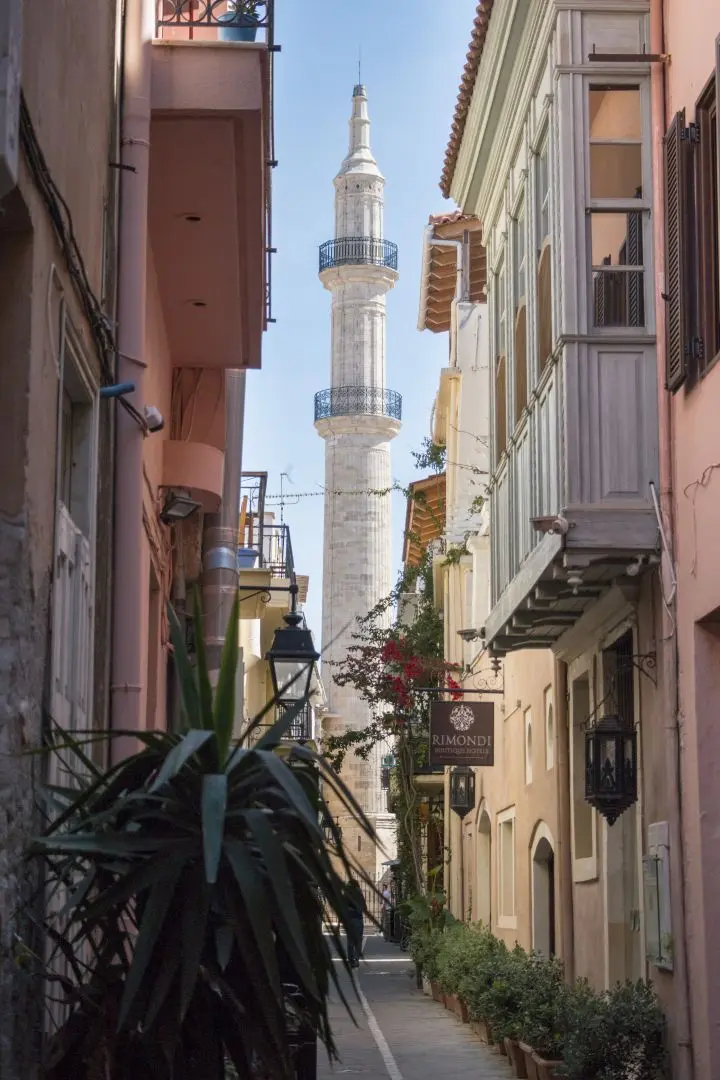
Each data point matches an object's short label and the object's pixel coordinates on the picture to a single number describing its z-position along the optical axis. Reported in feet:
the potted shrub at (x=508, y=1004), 46.62
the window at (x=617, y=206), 39.52
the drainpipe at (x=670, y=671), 35.32
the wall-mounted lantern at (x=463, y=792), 79.10
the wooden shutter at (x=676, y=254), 35.35
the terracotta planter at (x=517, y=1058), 44.73
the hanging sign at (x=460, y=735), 65.72
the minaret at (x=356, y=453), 205.36
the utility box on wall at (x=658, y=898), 36.52
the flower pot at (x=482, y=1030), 53.58
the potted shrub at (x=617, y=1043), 36.40
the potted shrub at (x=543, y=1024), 41.19
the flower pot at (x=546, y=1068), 40.29
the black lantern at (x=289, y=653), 40.73
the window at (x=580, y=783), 49.21
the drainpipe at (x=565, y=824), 49.88
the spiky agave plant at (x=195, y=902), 18.16
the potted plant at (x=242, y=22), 35.12
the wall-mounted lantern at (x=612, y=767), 39.81
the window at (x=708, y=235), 34.42
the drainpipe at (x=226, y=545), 50.33
